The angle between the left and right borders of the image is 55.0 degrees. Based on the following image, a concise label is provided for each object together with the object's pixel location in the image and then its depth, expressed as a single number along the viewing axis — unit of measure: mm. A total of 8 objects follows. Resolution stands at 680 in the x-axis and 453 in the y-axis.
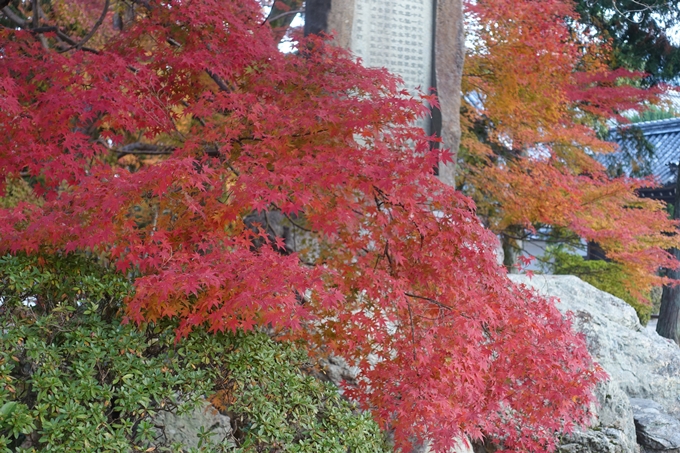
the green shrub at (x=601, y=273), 10858
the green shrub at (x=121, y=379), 2912
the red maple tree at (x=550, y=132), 8289
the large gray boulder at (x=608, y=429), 5301
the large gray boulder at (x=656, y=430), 5836
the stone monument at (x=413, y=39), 5691
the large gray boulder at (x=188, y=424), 3735
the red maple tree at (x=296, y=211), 3213
